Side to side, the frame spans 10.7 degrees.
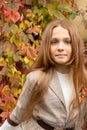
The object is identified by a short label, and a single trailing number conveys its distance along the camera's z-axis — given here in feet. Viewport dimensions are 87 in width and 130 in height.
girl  7.02
